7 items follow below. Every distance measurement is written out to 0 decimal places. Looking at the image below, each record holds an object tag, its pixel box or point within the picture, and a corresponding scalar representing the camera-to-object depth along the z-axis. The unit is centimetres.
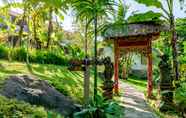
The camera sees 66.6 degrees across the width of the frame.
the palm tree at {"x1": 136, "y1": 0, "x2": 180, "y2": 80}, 545
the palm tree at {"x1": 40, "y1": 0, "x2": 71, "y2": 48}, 419
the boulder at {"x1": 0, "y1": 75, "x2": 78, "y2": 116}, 352
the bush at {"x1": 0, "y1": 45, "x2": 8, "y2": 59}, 755
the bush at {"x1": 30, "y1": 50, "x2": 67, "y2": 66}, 848
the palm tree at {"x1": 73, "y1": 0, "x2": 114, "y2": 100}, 391
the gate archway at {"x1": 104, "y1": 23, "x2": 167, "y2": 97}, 675
